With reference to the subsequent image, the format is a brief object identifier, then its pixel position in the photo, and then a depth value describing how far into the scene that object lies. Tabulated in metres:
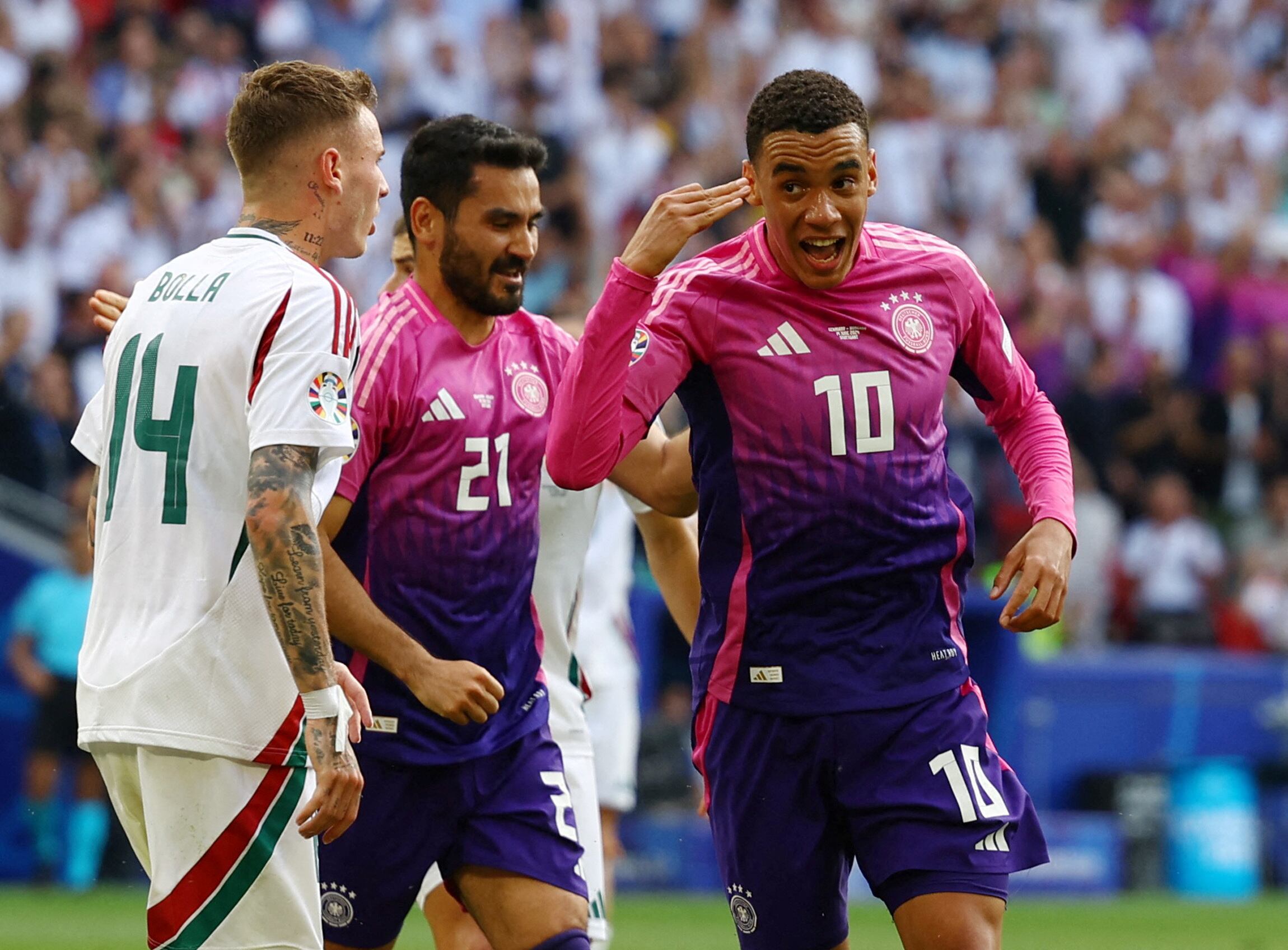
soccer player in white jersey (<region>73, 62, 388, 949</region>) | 8.48
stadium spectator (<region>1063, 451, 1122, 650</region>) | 30.05
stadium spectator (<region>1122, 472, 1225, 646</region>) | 30.37
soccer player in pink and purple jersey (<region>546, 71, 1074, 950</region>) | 9.45
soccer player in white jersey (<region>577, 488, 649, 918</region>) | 16.55
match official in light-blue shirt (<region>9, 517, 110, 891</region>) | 25.62
